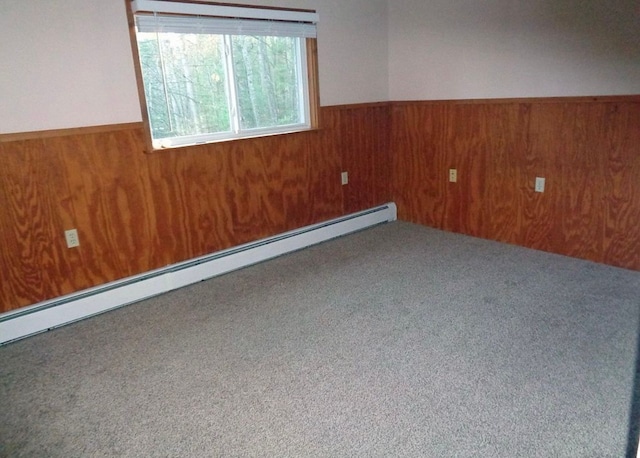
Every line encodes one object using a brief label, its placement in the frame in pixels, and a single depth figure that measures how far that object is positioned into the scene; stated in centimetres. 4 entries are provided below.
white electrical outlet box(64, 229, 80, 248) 256
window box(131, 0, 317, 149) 271
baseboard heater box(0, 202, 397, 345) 245
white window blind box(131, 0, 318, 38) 256
